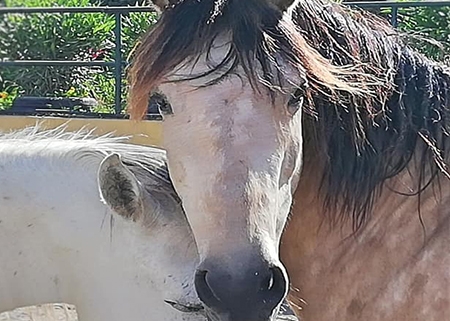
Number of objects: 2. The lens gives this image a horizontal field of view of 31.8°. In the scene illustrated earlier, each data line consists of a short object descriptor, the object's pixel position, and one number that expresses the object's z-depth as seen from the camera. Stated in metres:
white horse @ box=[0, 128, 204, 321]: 2.01
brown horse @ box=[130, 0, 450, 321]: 1.64
